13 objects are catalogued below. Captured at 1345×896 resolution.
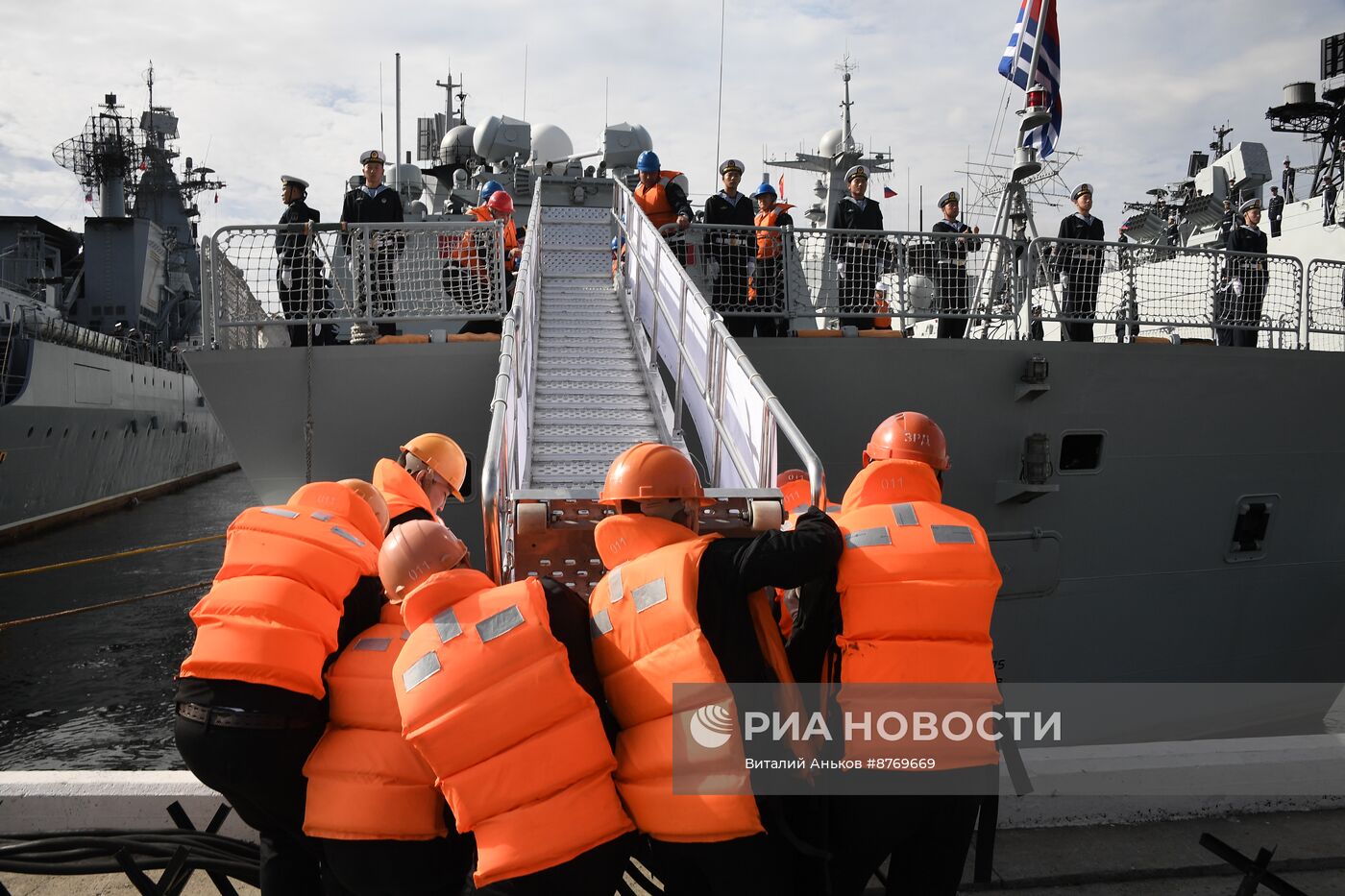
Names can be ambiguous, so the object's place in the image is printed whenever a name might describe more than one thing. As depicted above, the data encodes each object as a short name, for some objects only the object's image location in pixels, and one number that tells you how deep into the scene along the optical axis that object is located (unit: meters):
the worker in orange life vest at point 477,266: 7.37
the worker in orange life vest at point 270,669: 2.79
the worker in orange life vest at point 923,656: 2.71
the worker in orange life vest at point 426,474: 4.31
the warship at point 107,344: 20.64
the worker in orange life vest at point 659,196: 9.10
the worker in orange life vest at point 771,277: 7.96
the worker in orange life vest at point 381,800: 2.60
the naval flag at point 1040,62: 8.47
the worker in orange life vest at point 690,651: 2.45
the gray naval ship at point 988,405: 7.01
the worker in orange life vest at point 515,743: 2.32
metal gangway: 3.71
